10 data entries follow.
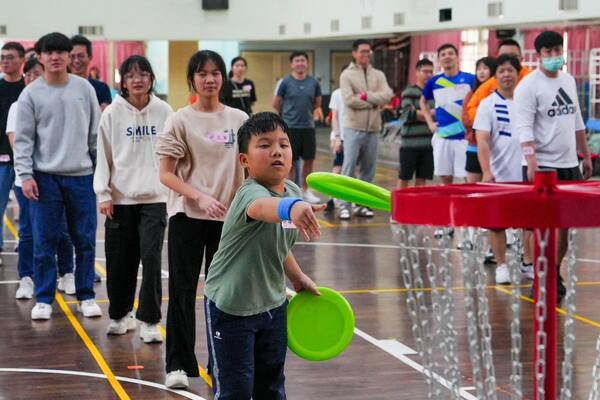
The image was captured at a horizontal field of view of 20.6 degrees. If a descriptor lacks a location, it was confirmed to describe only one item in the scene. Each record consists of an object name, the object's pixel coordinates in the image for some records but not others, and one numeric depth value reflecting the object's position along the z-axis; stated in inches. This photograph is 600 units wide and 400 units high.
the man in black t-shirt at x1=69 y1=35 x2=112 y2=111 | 570.2
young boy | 250.7
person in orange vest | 616.8
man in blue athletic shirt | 702.0
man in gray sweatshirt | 461.0
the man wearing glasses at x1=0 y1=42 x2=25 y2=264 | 569.7
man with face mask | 496.5
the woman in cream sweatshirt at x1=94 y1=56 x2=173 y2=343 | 422.0
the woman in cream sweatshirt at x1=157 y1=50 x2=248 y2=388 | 348.3
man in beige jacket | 801.8
